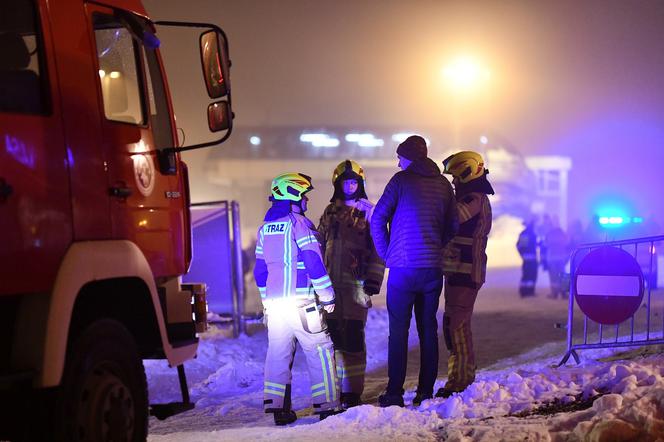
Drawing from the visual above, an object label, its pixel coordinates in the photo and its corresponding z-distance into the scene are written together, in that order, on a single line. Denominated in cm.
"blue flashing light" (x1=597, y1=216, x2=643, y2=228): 1814
